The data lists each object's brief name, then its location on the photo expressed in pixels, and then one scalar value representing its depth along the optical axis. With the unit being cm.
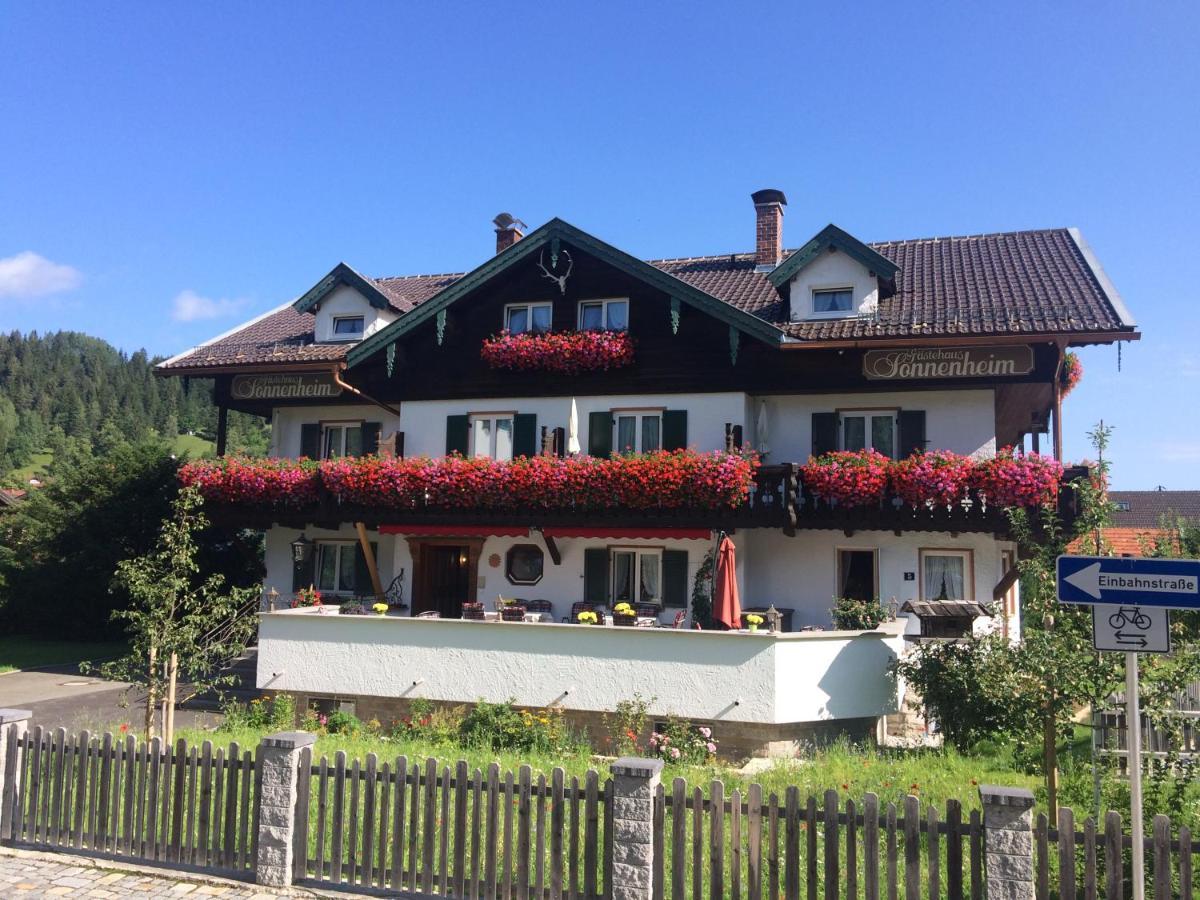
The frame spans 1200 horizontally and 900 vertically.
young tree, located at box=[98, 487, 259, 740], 1185
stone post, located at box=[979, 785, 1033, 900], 666
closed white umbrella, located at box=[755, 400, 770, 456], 1900
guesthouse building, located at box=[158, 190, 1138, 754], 1516
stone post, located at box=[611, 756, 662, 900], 743
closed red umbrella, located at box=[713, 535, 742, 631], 1519
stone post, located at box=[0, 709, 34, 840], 929
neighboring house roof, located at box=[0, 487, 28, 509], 3903
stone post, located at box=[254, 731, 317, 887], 827
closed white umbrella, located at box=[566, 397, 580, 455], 1945
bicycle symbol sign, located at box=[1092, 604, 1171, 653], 653
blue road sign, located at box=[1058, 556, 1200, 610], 648
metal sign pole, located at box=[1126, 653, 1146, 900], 620
